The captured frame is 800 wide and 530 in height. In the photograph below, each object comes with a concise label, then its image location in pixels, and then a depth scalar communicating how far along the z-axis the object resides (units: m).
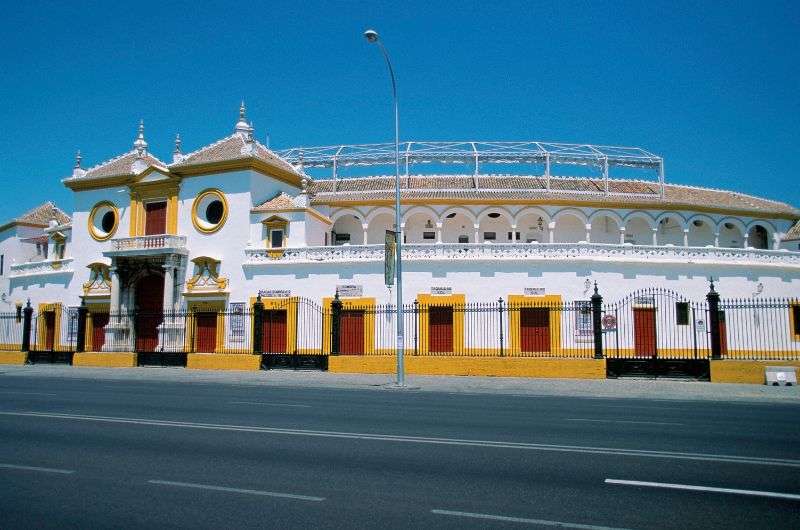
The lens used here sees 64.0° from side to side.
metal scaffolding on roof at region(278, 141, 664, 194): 37.84
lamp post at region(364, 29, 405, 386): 18.91
